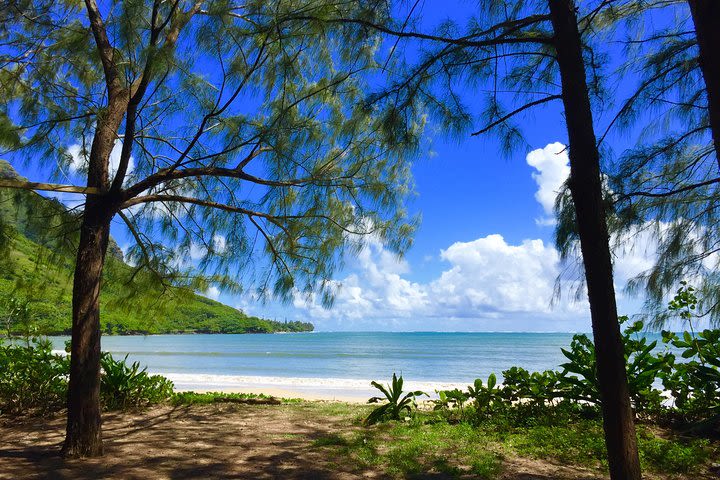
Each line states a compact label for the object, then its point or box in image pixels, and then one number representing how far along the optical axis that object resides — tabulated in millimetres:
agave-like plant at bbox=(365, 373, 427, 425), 5141
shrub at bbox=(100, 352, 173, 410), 5954
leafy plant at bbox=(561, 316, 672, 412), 4680
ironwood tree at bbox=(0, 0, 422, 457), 3957
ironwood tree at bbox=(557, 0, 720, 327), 3861
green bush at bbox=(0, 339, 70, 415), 5746
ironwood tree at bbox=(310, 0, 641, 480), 2613
